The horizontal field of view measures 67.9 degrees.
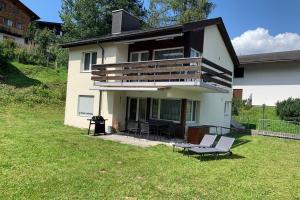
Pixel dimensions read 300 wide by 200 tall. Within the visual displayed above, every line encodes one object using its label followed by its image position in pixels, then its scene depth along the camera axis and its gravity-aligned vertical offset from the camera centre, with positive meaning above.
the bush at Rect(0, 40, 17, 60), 29.91 +7.05
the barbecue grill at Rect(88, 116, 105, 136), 13.16 -1.16
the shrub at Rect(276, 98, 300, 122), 19.12 +0.45
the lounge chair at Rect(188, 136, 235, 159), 9.33 -1.67
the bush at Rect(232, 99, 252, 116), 23.21 +0.68
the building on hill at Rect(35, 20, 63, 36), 59.87 +20.91
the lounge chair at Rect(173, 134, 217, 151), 10.59 -1.44
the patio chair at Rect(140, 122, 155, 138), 13.05 -1.25
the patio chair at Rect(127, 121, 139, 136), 14.04 -1.33
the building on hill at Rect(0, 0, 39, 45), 41.45 +15.60
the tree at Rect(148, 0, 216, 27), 30.21 +14.06
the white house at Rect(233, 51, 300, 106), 23.87 +4.06
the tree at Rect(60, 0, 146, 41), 32.28 +12.69
